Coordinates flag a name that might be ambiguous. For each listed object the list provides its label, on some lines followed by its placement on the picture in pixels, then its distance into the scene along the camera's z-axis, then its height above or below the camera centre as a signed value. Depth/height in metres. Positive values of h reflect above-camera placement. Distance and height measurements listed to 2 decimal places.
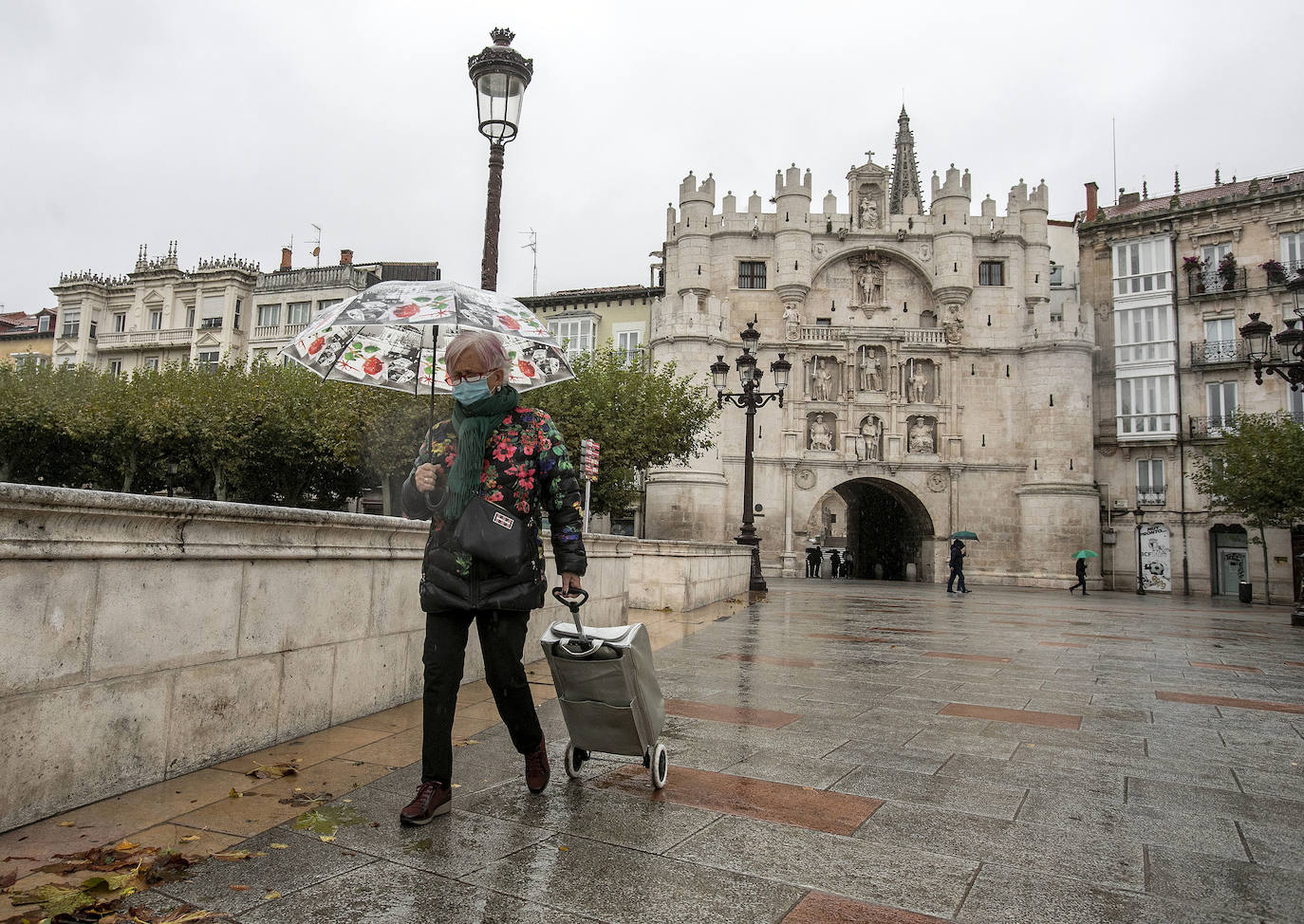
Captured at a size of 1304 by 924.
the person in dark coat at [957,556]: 24.37 -0.48
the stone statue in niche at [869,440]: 37.16 +4.24
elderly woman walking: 3.28 -0.04
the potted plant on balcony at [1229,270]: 35.47 +11.60
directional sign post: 17.39 +1.43
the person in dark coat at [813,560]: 39.25 -1.17
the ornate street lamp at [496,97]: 7.57 +3.84
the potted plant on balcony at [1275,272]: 34.20 +11.21
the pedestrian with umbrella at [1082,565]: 30.36 -0.78
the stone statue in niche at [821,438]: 37.44 +4.25
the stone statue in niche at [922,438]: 37.28 +4.39
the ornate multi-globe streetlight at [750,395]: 19.62 +3.27
